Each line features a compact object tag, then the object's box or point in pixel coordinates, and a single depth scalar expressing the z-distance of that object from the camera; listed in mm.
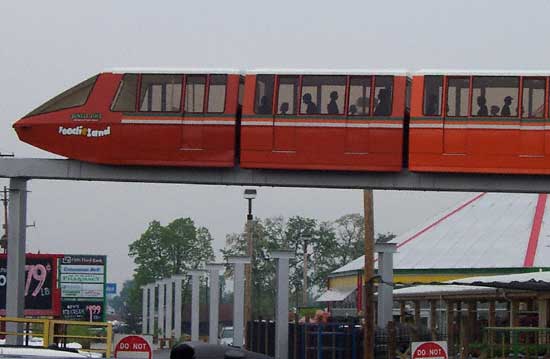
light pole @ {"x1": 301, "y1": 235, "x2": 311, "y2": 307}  86438
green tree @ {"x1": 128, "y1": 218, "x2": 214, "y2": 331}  124562
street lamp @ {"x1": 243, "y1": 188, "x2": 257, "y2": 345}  53500
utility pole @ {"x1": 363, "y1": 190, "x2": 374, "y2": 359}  33125
